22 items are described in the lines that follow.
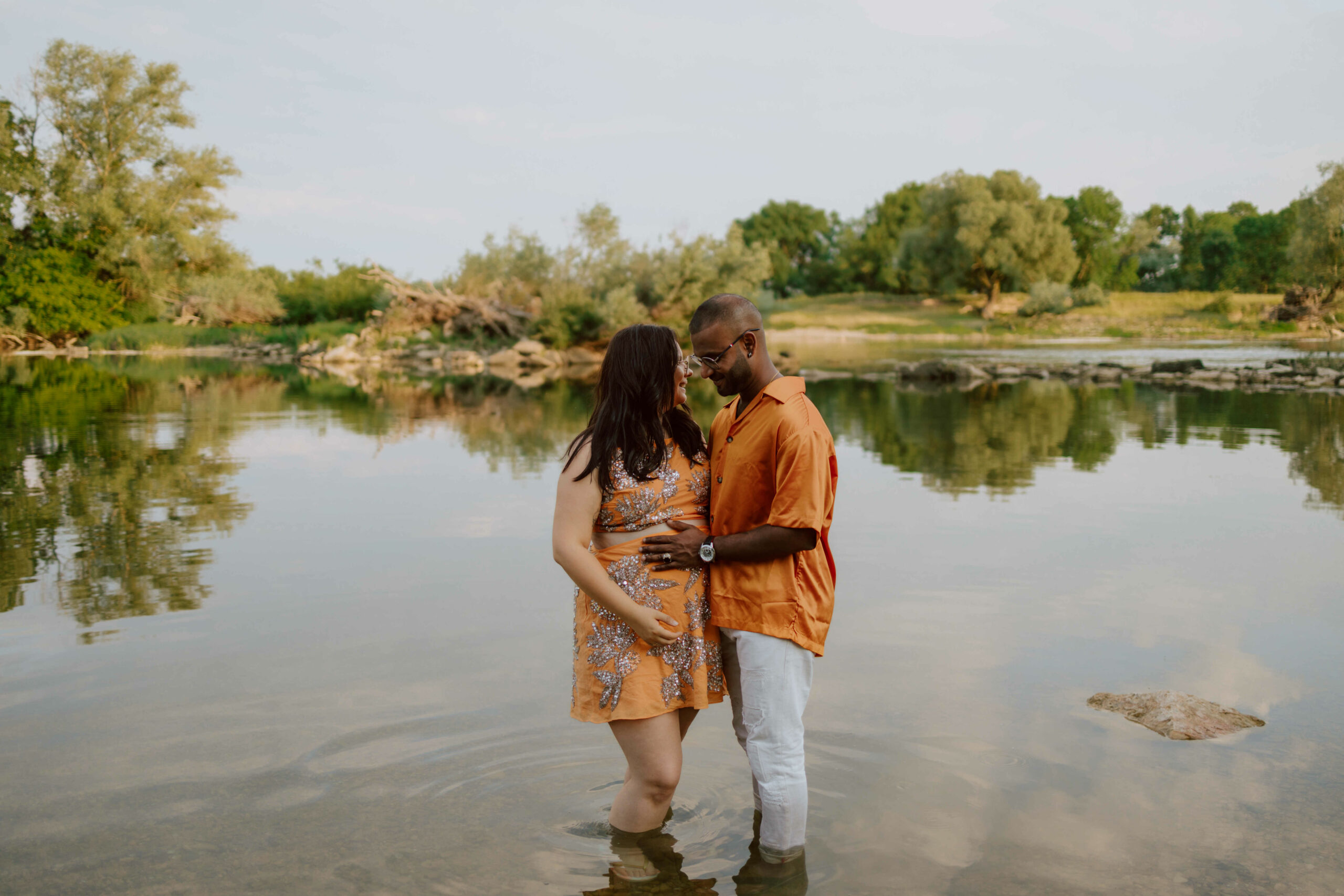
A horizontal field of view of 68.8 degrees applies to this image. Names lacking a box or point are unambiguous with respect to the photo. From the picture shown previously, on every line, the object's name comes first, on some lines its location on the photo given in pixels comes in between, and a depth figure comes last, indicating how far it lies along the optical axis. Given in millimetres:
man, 3266
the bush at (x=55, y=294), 49500
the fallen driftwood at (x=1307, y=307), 54594
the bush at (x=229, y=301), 55375
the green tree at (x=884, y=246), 86375
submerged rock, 4668
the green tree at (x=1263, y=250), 81938
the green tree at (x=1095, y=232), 82750
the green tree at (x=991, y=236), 64375
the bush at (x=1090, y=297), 62500
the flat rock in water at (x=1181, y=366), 29656
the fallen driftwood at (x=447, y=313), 45906
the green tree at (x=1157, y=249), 95062
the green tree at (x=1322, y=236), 53531
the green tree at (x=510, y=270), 48656
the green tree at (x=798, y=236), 102312
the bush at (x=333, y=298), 60062
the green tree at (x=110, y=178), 51688
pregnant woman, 3299
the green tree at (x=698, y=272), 42656
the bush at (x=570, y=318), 42656
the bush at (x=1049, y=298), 60750
